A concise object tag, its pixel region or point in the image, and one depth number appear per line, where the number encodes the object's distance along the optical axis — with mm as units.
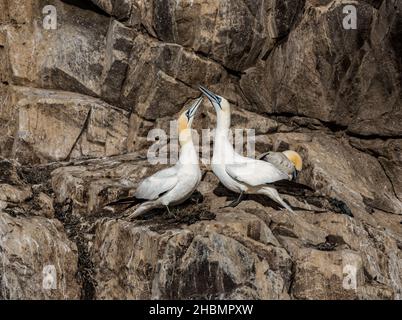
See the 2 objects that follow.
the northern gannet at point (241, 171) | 14570
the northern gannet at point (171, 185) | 14336
